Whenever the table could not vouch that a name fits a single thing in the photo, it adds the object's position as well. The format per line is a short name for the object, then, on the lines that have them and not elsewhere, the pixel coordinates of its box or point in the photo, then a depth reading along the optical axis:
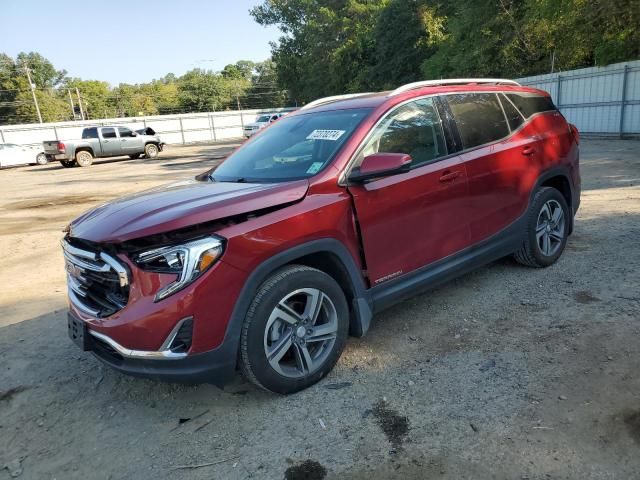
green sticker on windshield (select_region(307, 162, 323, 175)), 3.24
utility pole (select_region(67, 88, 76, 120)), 74.38
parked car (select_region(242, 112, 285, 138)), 37.31
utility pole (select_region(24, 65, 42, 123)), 55.02
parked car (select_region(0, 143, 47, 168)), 25.84
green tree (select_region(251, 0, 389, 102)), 43.50
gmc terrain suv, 2.66
